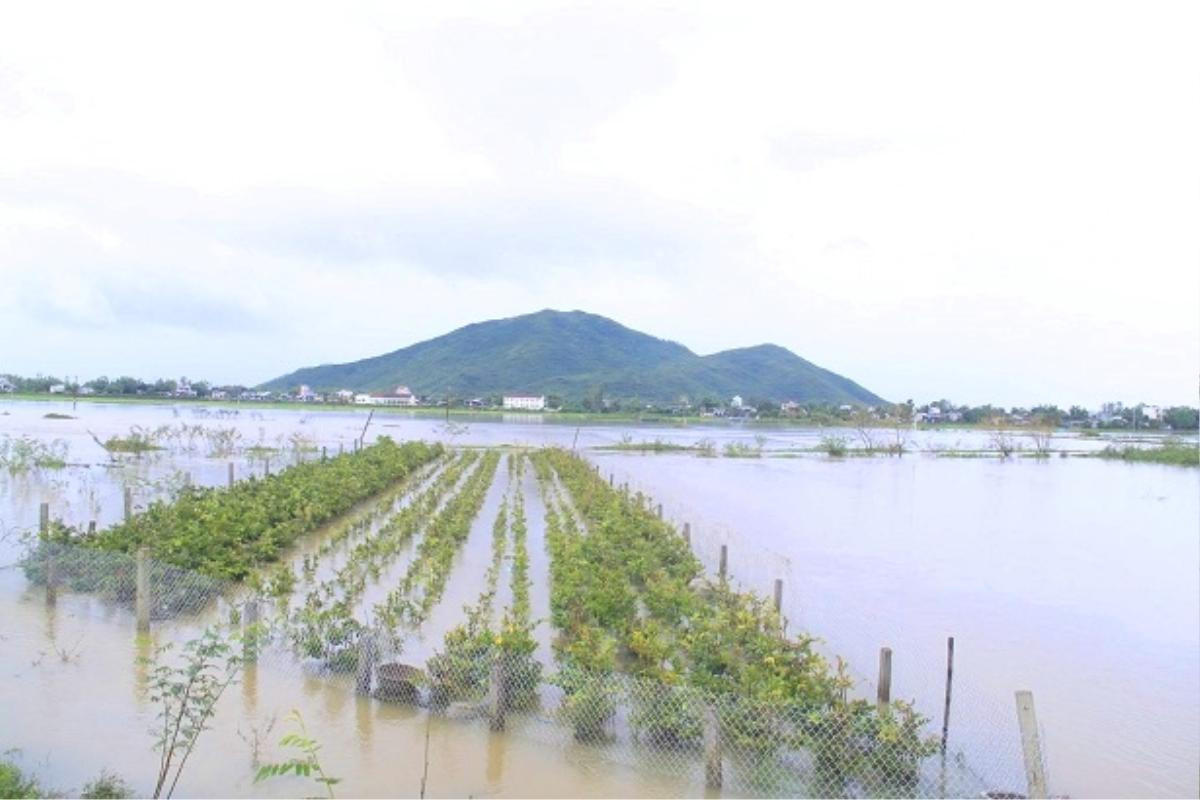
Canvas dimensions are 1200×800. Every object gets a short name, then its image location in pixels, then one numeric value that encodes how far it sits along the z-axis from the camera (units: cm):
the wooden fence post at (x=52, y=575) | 1077
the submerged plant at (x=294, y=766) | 396
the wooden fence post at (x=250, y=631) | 831
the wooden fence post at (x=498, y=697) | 754
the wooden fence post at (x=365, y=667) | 823
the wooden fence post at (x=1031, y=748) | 536
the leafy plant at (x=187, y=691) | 555
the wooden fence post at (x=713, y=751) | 665
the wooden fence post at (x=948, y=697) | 757
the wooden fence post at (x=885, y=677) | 755
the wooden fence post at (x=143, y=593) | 963
